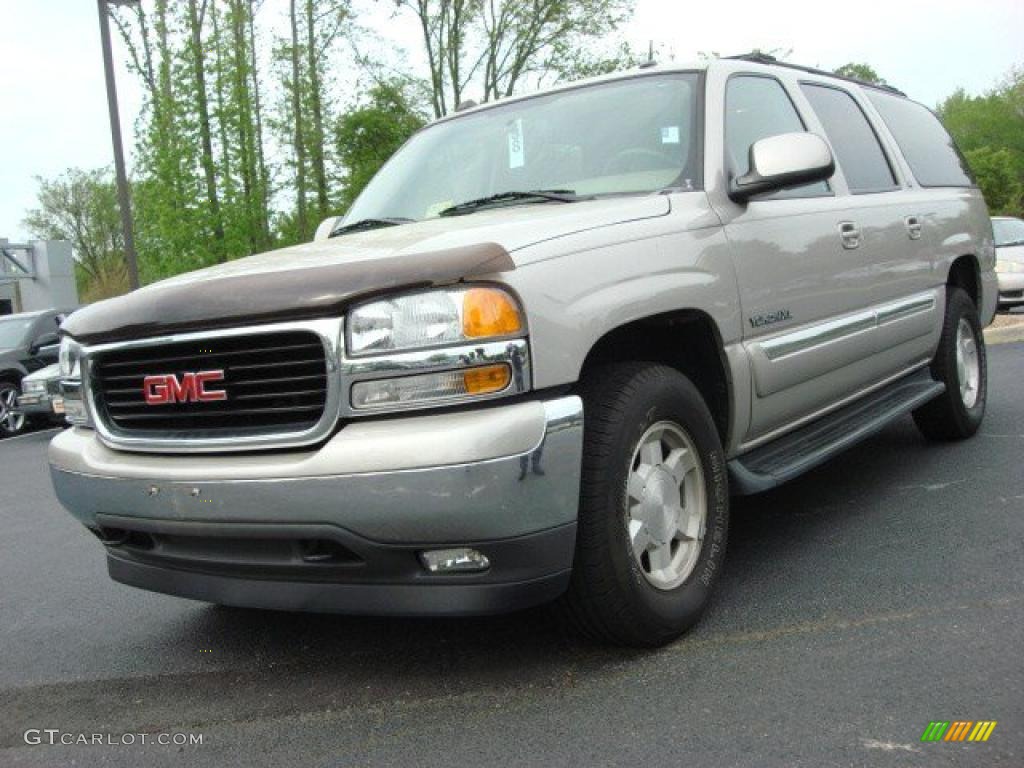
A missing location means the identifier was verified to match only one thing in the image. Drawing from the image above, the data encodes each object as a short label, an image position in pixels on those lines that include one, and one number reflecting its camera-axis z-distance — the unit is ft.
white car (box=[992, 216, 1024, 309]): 42.47
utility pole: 43.57
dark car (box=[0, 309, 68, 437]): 41.16
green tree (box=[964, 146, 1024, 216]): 161.68
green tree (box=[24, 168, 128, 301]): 188.96
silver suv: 7.93
